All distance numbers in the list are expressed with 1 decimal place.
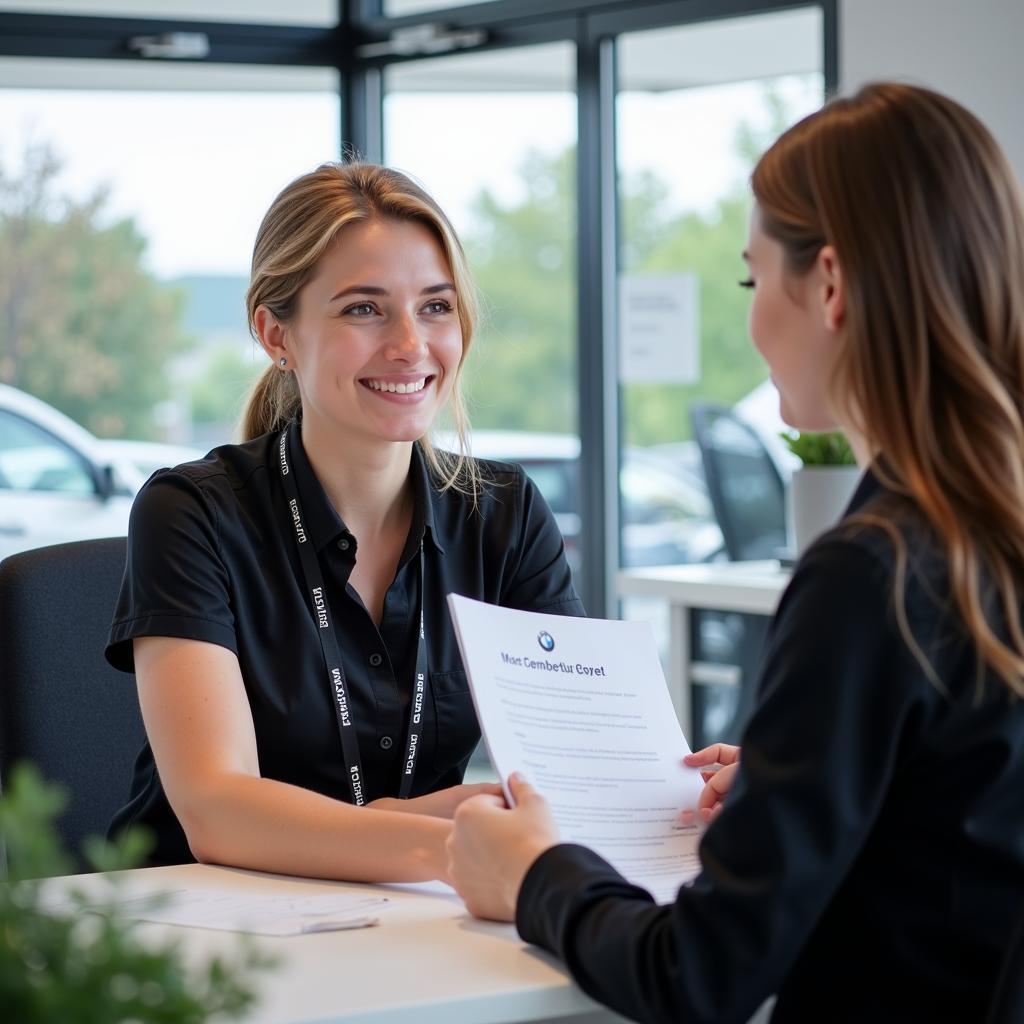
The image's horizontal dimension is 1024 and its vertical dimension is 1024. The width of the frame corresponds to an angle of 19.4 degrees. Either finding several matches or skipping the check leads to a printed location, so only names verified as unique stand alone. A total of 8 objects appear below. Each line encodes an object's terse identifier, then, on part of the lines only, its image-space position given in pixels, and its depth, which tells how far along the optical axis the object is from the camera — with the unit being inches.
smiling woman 82.0
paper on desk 73.6
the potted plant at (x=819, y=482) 112.2
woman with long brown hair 68.1
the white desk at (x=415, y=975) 69.5
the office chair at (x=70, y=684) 86.9
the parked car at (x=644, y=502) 151.5
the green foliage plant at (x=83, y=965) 41.2
